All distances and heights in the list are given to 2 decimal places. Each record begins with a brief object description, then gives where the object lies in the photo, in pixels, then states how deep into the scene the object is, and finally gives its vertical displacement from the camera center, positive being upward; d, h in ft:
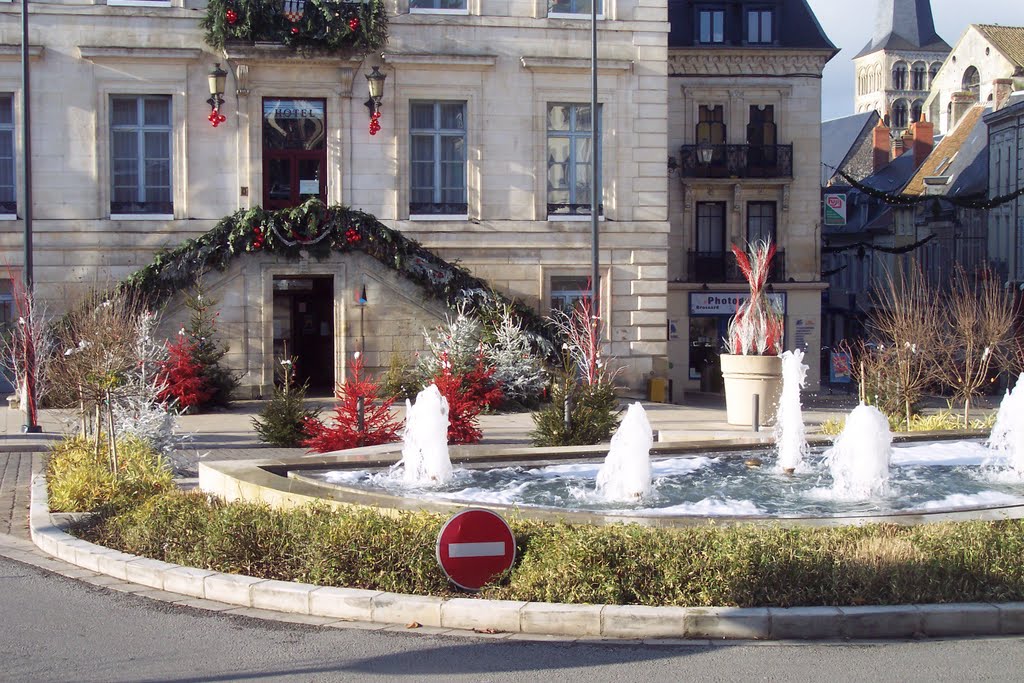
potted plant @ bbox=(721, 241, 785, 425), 65.82 -1.53
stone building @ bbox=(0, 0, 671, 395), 85.92 +12.14
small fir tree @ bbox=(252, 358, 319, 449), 58.08 -4.17
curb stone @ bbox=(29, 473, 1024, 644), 26.53 -6.13
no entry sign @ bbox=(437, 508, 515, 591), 28.71 -4.99
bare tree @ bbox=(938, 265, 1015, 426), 68.39 -0.52
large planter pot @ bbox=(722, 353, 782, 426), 65.67 -2.77
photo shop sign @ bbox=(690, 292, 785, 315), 129.90 +2.78
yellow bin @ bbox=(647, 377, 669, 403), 92.99 -4.42
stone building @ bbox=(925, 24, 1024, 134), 187.23 +43.49
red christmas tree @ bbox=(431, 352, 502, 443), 57.26 -3.68
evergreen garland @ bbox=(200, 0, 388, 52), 85.61 +20.60
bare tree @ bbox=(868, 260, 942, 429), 64.80 -1.08
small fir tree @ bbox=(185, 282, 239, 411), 77.77 -1.66
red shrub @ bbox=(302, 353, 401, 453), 52.70 -4.11
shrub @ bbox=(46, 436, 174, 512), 39.58 -4.80
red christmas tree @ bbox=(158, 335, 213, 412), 74.28 -2.84
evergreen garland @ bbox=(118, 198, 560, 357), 82.38 +5.19
